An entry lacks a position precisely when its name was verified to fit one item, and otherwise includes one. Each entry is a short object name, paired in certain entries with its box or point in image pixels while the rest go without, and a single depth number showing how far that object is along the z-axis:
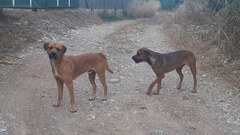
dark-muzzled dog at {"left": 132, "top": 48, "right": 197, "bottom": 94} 8.88
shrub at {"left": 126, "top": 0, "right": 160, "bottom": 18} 37.34
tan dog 7.38
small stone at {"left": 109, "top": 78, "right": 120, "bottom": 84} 10.14
